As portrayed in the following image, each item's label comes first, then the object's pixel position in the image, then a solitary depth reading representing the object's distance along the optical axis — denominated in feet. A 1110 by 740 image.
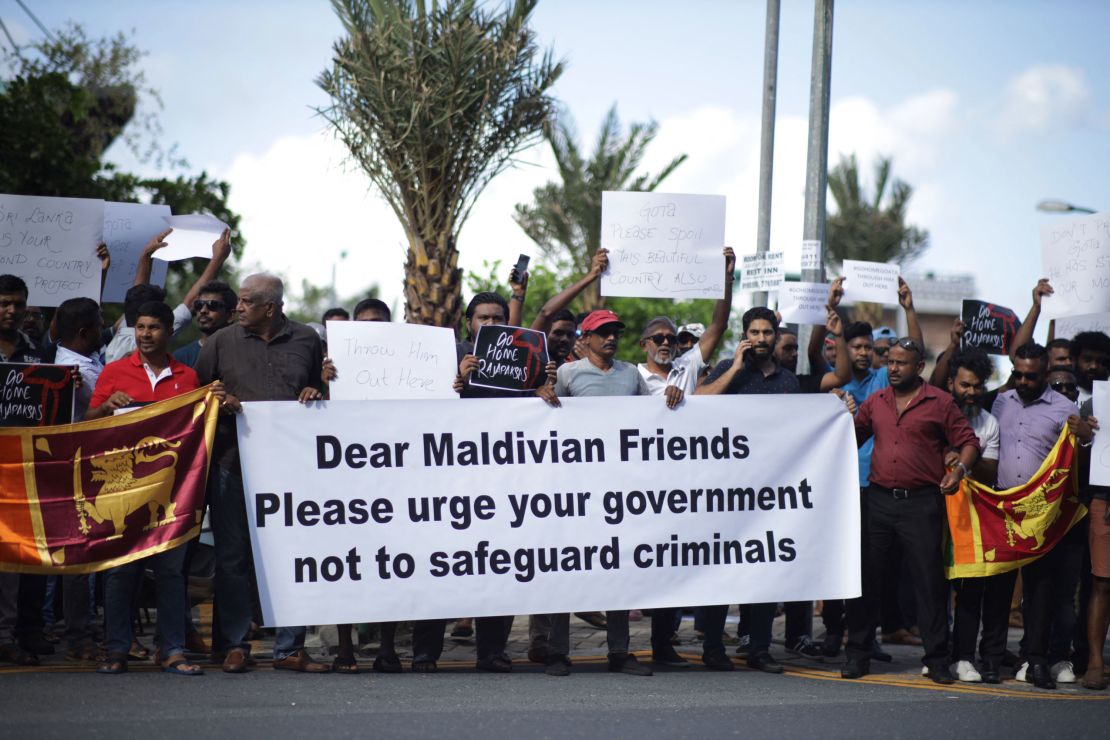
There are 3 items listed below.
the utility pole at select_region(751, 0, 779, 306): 46.88
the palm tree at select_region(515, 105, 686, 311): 79.10
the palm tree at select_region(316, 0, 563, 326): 44.42
